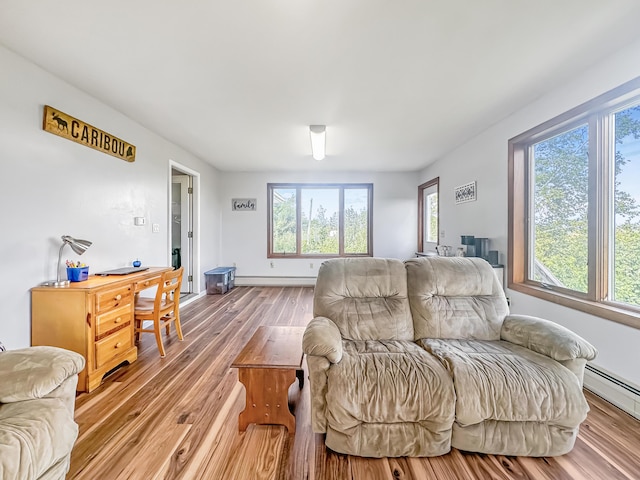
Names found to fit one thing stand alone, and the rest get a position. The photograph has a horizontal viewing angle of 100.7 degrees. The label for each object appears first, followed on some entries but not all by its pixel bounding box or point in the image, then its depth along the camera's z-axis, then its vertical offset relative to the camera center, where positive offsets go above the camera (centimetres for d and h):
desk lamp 217 -7
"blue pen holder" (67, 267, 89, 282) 216 -30
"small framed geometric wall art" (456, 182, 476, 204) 364 +67
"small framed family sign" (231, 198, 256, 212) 580 +77
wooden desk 199 -64
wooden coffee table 156 -87
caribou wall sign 215 +96
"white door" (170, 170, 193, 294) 470 +18
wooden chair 258 -71
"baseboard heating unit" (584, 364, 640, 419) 177 -107
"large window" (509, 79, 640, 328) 192 +28
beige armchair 94 -71
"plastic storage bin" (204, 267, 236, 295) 500 -82
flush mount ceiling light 322 +128
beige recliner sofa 137 -81
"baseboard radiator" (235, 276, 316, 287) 586 -95
